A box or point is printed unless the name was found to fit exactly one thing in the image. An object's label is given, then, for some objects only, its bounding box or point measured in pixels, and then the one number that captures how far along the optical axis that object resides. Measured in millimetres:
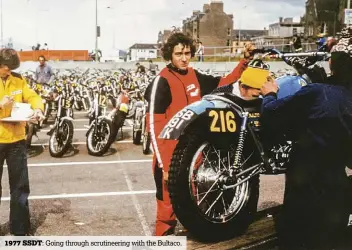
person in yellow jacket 3730
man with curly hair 3219
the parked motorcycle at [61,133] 7879
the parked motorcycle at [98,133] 8008
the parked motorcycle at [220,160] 2924
